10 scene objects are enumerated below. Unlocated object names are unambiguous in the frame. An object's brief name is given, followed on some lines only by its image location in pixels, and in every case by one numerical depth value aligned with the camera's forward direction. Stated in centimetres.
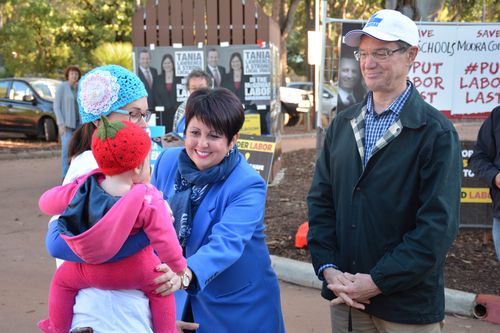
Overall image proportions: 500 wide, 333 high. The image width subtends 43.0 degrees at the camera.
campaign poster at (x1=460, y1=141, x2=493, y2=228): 729
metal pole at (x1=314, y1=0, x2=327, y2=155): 741
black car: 1741
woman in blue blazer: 270
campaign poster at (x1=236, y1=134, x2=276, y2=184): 846
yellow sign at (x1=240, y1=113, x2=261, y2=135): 1044
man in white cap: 266
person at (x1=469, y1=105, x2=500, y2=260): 466
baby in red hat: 213
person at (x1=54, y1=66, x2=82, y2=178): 1149
